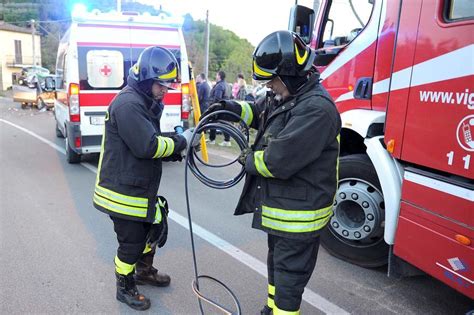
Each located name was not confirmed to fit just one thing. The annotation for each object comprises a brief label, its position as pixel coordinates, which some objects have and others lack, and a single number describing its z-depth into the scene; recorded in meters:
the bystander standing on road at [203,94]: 10.78
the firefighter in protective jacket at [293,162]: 2.20
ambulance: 6.88
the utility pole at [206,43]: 19.45
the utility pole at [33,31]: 44.92
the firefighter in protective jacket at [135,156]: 2.71
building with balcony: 49.94
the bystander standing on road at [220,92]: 10.17
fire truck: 2.45
